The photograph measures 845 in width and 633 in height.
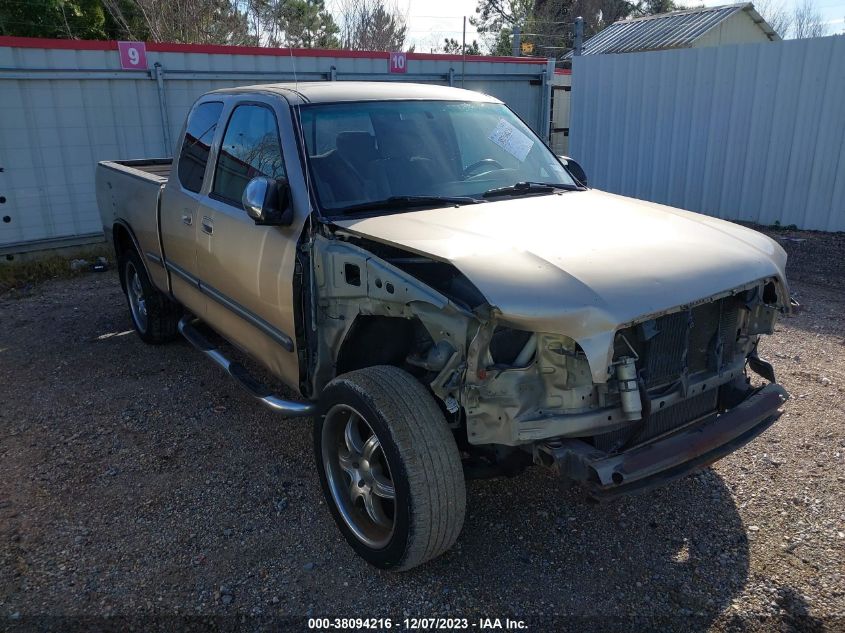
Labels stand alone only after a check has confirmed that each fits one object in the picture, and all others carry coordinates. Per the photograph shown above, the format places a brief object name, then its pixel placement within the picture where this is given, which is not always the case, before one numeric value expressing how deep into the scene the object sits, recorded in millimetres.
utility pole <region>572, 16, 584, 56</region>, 14908
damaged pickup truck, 2641
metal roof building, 24406
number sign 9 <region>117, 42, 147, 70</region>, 9023
